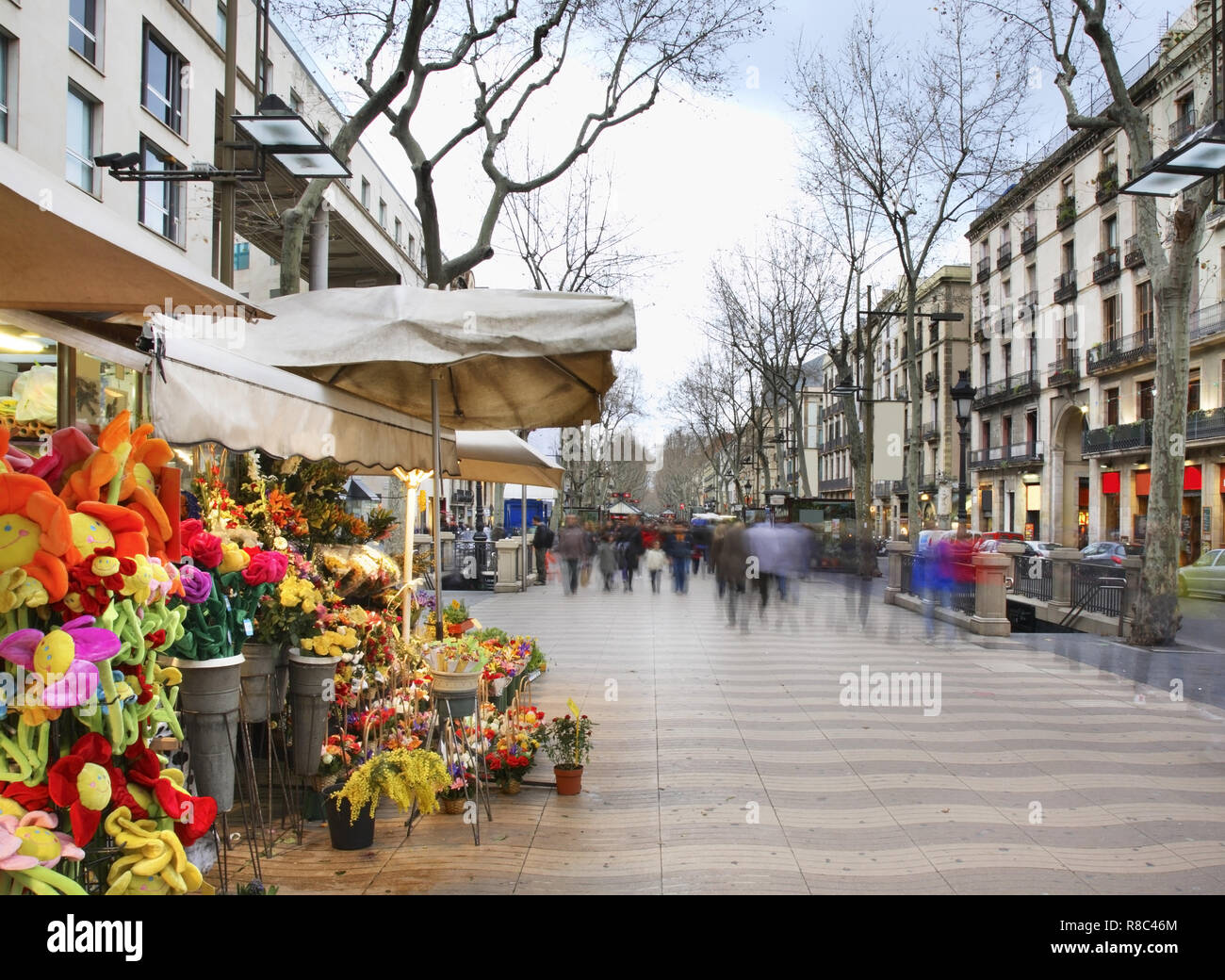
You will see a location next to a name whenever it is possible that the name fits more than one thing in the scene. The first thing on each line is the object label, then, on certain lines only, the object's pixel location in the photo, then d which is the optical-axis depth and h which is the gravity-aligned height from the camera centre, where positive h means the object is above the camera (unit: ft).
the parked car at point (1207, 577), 73.26 -4.86
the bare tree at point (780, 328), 109.29 +24.80
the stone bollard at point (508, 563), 70.95 -3.90
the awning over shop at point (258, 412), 10.53 +1.48
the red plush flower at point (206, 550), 10.80 -0.45
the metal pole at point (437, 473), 17.10 +0.82
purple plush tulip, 10.18 -0.82
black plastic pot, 14.39 -5.14
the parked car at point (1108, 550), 92.07 -3.49
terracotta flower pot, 17.75 -5.36
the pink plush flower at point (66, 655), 6.99 -1.15
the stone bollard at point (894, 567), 65.31 -3.81
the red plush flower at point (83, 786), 7.40 -2.30
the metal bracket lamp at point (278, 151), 24.57 +10.81
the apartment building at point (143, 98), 54.85 +29.93
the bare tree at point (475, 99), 30.91 +17.50
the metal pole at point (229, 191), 27.04 +10.04
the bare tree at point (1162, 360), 40.32 +7.45
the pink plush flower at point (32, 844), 6.70 -2.59
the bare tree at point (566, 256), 87.81 +26.08
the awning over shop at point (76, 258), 9.35 +3.13
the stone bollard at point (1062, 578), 50.24 -3.46
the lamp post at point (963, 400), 63.46 +8.58
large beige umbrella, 14.11 +3.05
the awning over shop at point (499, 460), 28.27 +1.84
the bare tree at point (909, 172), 71.14 +28.79
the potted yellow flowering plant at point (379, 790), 13.87 -4.33
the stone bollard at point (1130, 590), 43.19 -3.52
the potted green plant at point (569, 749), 17.78 -4.82
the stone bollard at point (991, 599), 45.34 -4.23
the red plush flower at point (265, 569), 12.25 -0.77
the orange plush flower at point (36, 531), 7.04 -0.15
